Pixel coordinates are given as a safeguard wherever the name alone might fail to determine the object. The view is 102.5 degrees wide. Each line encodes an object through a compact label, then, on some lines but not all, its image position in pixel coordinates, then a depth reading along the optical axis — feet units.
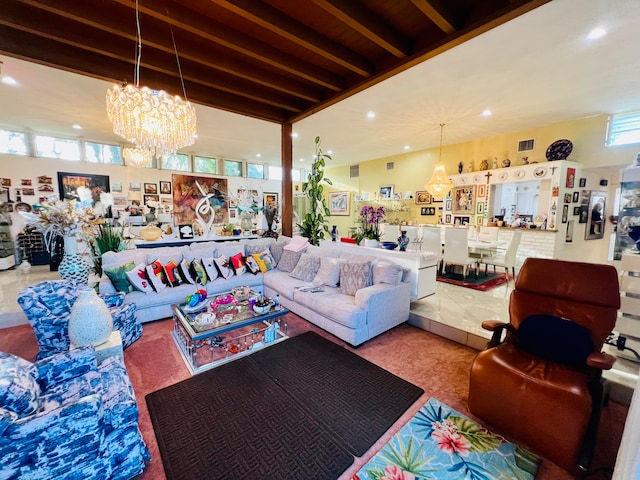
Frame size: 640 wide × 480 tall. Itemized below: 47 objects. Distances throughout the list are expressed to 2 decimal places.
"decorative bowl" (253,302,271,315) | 8.57
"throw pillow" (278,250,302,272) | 12.93
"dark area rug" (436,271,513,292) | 14.39
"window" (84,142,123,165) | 21.29
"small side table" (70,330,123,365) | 5.82
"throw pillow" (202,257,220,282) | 11.62
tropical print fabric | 4.53
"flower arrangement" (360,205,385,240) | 13.20
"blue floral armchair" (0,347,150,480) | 3.39
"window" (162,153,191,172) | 24.86
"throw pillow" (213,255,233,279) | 11.93
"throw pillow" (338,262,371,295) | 9.79
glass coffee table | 7.60
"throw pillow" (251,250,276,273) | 13.08
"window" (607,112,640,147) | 14.40
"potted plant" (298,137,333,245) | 14.08
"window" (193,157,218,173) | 26.71
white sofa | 8.58
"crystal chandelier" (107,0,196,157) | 8.45
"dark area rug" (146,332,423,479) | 4.69
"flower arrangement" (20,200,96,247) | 8.95
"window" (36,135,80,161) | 19.62
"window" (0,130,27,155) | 18.48
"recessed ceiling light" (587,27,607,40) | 7.91
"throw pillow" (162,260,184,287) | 10.56
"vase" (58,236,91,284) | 9.34
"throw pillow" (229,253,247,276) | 12.39
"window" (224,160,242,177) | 28.84
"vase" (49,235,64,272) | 16.05
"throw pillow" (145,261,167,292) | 10.13
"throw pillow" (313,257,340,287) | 10.94
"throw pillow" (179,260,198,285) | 10.97
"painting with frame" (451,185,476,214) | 20.57
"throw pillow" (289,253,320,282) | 11.75
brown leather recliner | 4.58
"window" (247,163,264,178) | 30.68
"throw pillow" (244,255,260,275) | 12.80
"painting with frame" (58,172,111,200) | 20.34
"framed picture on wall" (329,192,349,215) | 31.91
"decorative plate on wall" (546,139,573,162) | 15.98
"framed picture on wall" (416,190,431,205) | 23.74
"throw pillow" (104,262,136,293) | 9.50
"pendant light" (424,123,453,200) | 17.67
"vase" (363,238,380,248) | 12.83
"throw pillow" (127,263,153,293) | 9.75
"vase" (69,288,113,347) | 5.64
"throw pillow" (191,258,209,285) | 11.12
